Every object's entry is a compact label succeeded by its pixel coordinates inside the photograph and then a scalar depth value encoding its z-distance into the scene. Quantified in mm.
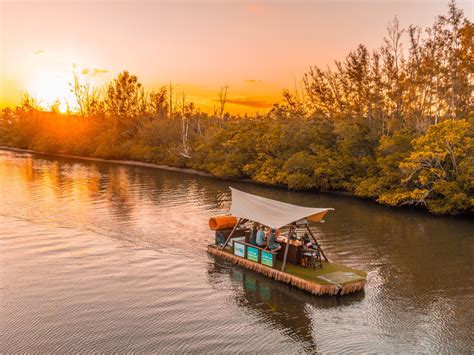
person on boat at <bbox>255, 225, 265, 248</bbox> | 22605
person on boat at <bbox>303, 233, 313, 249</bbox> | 21875
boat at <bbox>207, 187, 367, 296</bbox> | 20094
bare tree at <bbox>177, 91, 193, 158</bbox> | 70838
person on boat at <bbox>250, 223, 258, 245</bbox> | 23391
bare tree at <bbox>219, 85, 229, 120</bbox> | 83775
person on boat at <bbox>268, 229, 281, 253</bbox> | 22047
